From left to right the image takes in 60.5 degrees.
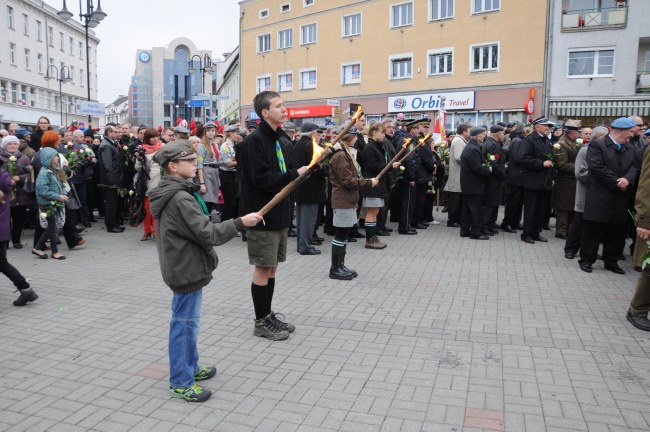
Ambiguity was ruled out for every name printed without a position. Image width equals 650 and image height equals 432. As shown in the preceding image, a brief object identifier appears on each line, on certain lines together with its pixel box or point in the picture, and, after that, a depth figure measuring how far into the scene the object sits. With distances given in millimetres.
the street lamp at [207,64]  26128
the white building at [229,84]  61356
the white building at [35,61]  49594
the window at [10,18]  50047
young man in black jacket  5000
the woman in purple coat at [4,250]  6317
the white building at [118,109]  146250
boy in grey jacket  3914
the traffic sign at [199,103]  23531
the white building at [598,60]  28391
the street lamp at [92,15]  20656
